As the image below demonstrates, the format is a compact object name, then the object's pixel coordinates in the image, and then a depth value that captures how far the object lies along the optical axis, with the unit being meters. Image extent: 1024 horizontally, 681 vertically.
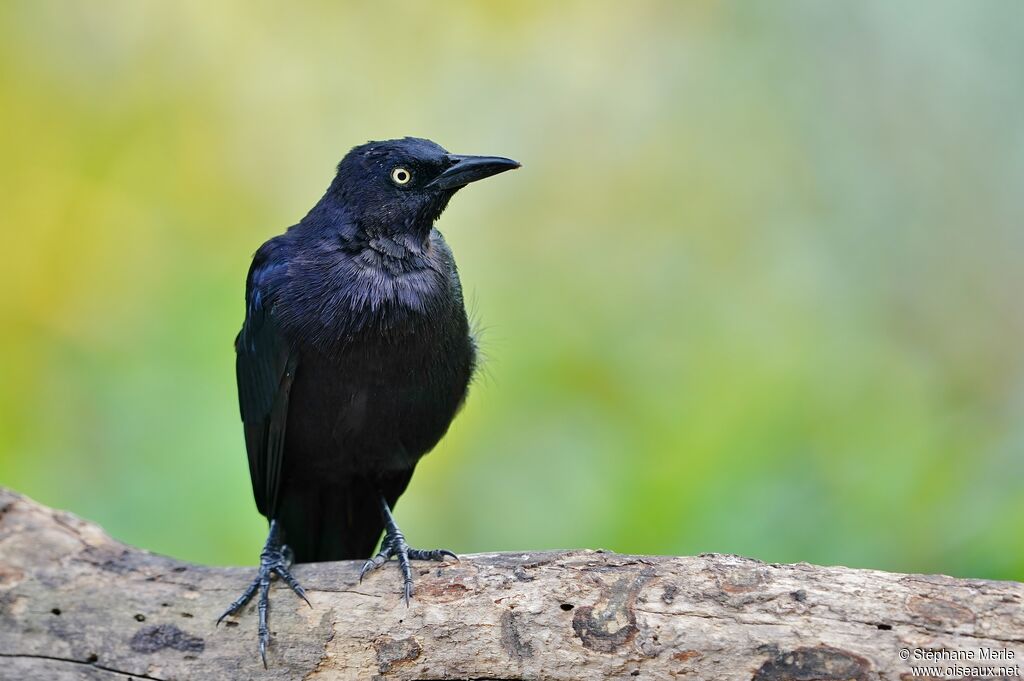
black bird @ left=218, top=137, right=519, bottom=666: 7.55
